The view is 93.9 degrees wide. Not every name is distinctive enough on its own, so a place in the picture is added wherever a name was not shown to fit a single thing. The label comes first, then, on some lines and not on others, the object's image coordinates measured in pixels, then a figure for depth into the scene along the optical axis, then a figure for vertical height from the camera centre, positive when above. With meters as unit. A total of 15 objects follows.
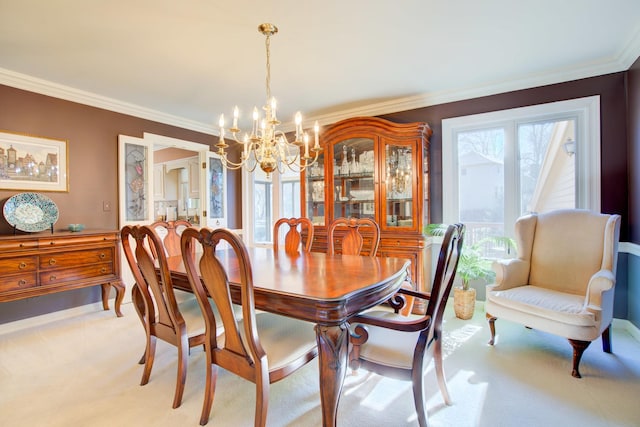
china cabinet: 3.30 +0.34
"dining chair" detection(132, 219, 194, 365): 2.44 -0.24
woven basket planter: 2.94 -0.92
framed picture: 2.88 +0.52
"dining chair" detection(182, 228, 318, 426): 1.28 -0.66
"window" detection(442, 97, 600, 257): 2.85 +0.48
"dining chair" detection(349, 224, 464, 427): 1.38 -0.66
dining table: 1.29 -0.39
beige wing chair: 1.97 -0.55
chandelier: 2.09 +0.55
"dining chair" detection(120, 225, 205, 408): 1.68 -0.61
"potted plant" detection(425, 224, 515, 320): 2.95 -0.61
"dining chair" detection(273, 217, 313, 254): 2.80 -0.22
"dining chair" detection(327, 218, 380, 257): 2.62 -0.23
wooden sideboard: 2.55 -0.47
